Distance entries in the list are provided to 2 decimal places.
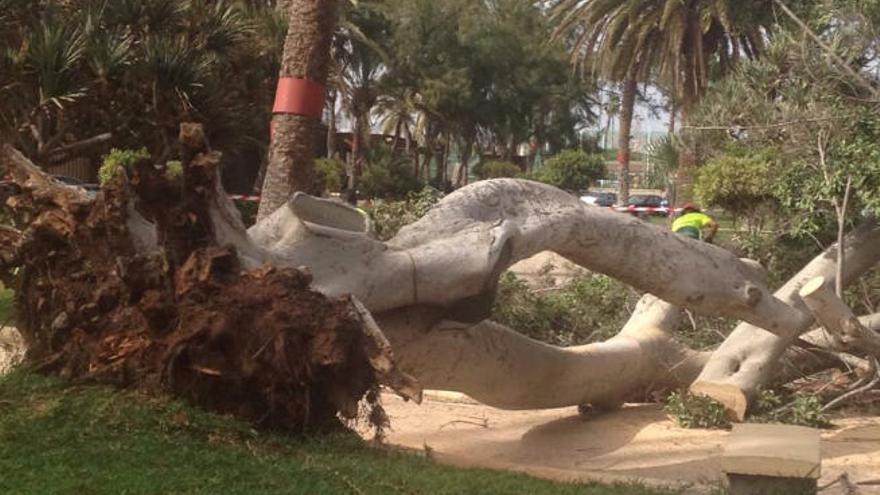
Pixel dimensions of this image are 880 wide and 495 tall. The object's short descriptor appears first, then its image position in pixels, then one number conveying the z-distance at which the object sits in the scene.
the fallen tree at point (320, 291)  5.34
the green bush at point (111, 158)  15.41
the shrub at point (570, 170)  42.16
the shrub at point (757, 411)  8.91
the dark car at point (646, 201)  44.73
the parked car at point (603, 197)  42.38
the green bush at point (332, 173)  36.06
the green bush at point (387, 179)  39.34
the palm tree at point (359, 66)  38.94
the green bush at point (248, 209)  20.46
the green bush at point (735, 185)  13.62
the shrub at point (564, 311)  11.27
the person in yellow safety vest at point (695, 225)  12.51
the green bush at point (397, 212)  12.66
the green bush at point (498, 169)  43.81
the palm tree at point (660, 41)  28.73
